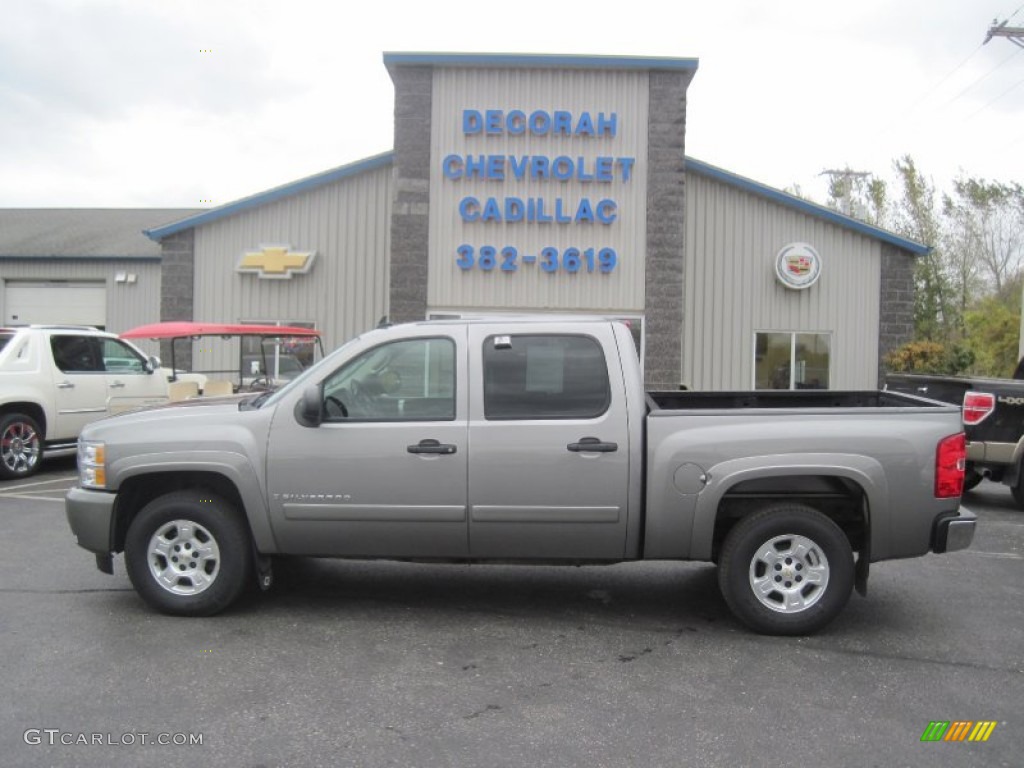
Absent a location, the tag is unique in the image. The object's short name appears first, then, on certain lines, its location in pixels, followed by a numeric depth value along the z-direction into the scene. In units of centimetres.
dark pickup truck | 983
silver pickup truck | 530
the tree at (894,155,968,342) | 3153
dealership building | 1628
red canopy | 1226
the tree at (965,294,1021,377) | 3164
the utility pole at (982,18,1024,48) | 2212
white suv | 1098
